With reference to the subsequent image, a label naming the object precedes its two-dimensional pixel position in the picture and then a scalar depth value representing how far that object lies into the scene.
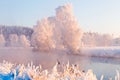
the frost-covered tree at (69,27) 43.47
